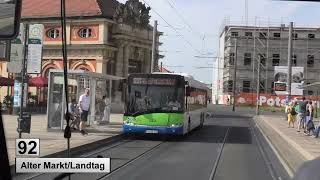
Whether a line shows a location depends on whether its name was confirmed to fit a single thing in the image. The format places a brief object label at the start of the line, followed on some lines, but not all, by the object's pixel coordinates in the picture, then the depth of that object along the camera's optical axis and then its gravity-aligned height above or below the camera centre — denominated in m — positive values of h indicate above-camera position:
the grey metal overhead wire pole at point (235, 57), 85.95 +6.17
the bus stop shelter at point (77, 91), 27.25 +0.33
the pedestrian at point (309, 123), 31.25 -1.07
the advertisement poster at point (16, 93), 36.42 +0.23
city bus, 26.77 -0.19
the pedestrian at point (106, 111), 34.45 -0.70
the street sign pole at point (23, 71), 15.70 +0.67
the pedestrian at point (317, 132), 29.05 -1.40
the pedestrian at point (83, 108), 26.34 -0.42
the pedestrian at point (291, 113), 39.33 -0.72
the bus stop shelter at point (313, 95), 43.29 +1.00
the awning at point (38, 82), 51.75 +1.25
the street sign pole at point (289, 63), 48.08 +2.98
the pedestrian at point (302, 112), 33.32 -0.55
